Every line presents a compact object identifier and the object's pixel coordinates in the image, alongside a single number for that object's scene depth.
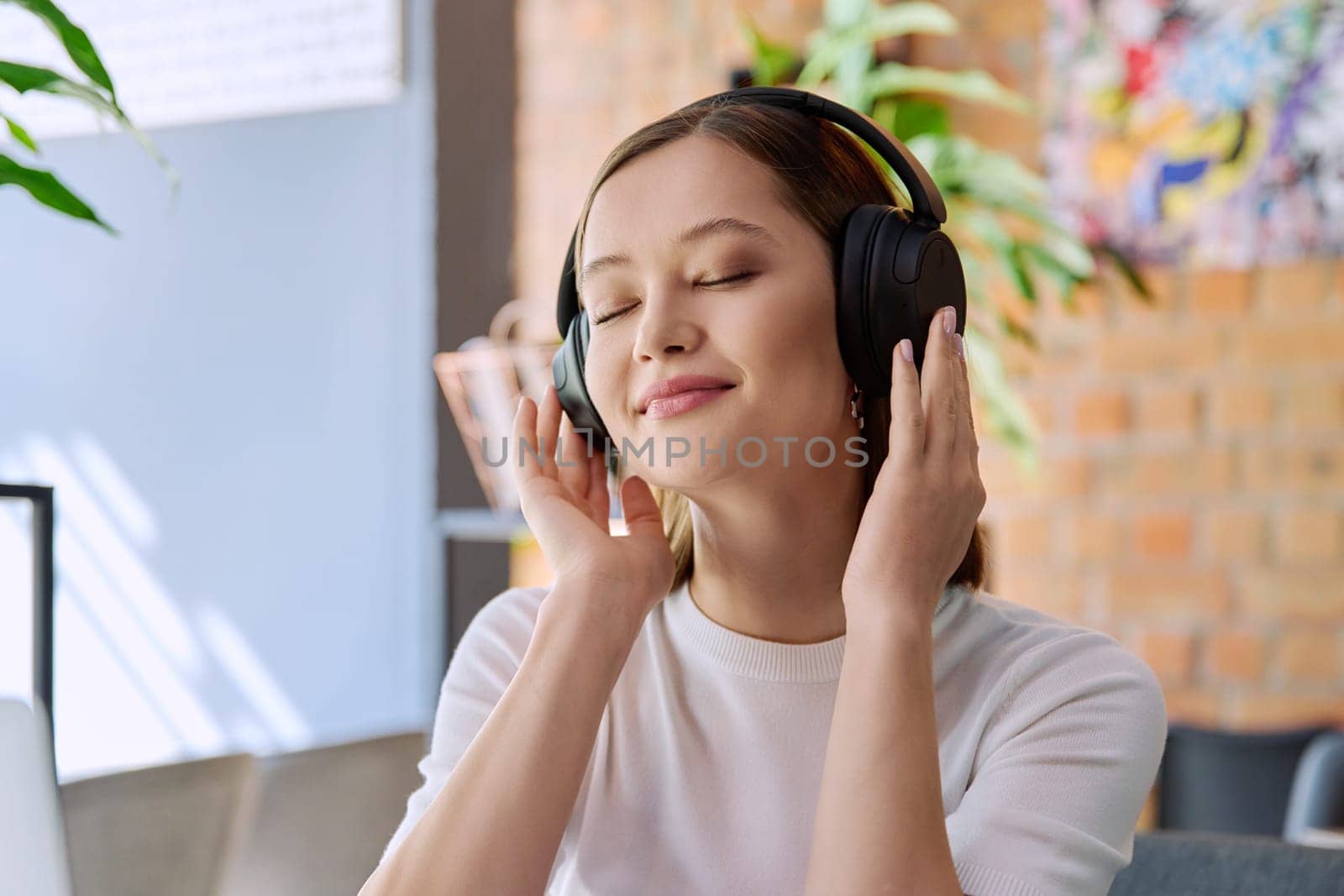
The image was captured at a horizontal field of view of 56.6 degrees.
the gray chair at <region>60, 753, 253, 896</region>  0.86
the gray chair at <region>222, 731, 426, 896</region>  1.01
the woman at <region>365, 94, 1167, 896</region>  0.88
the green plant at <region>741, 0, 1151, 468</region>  2.03
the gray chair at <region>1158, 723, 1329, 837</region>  2.26
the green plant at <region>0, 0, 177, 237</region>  0.84
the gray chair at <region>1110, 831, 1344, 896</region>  1.02
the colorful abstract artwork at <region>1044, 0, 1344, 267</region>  2.24
